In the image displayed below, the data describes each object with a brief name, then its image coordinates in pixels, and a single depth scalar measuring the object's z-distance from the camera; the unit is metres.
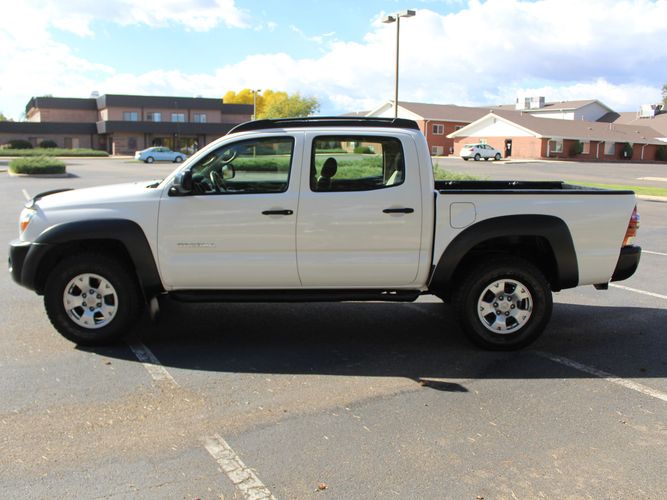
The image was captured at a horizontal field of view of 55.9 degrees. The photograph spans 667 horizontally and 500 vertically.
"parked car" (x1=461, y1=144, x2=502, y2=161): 55.91
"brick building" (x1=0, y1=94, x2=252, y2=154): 70.12
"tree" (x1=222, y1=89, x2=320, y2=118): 93.88
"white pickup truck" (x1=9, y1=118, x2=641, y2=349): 5.36
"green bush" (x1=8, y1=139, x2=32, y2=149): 66.50
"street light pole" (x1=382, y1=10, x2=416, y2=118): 23.41
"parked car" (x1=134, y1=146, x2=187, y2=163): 50.75
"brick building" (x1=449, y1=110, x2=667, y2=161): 63.84
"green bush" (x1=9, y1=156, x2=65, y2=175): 31.83
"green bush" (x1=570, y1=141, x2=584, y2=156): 65.12
